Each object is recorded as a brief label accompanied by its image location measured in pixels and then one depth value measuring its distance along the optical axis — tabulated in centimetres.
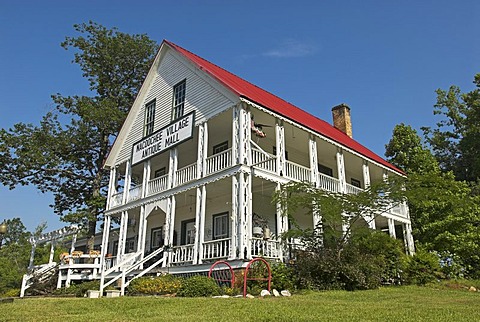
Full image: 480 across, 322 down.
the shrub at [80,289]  1552
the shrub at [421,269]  1641
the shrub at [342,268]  1277
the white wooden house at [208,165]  1502
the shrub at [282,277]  1261
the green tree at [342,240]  1288
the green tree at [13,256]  2533
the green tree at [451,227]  2191
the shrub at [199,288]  1201
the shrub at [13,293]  1945
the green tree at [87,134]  2648
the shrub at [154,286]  1313
